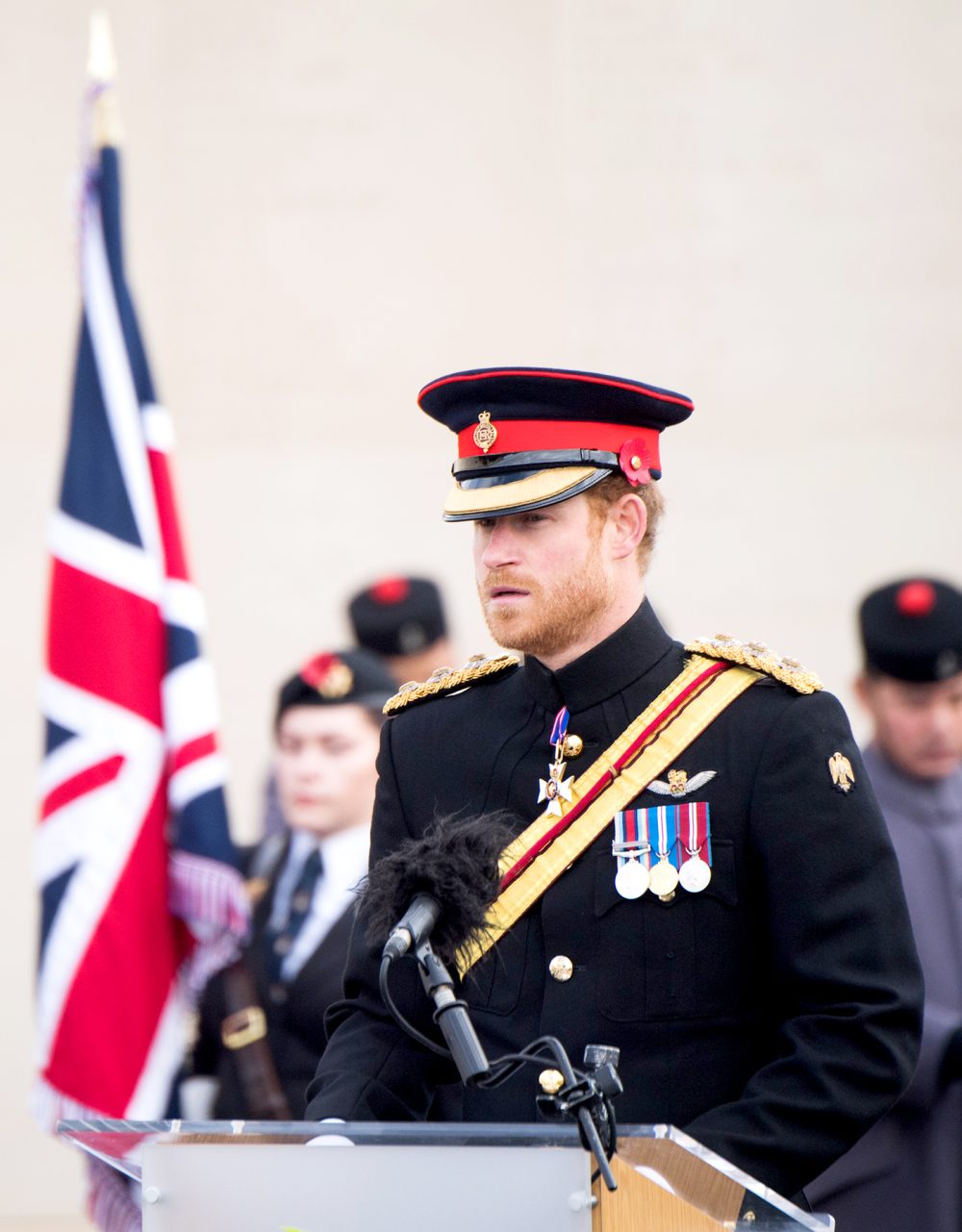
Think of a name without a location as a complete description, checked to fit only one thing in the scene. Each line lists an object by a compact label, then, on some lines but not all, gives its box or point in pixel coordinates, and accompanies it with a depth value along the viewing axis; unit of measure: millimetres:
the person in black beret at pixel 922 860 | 17187
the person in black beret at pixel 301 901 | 17722
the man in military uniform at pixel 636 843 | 16143
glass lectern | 15827
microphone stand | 15816
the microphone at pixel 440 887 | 16018
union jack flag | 17760
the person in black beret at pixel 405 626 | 21229
